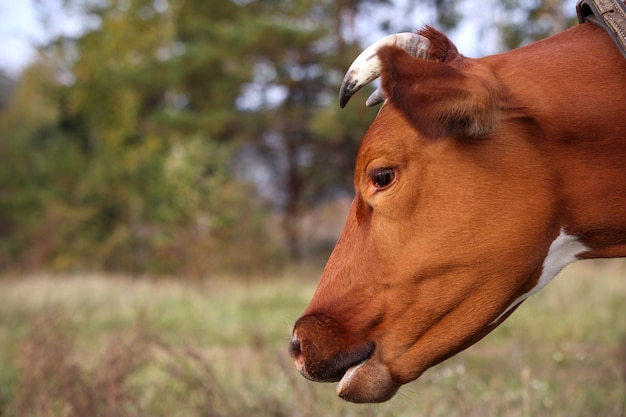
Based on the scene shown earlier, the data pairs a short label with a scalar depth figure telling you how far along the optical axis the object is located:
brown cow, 2.07
